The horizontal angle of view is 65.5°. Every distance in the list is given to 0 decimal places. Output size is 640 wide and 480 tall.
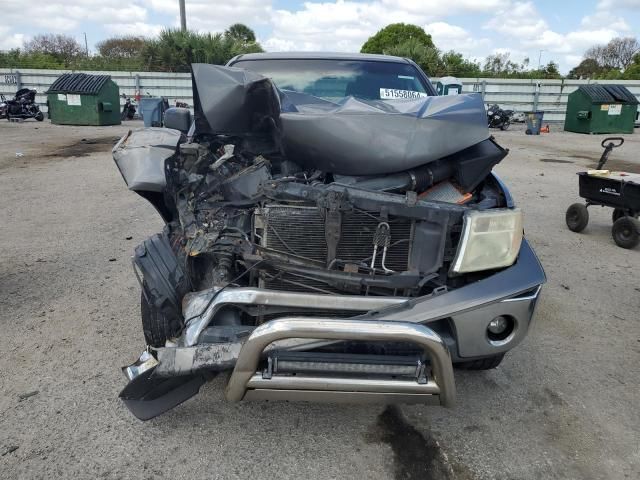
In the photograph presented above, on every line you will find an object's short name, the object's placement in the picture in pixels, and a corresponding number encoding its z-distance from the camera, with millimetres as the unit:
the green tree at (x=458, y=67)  26473
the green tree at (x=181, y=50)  24156
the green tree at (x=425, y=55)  25750
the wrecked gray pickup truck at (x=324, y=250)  1997
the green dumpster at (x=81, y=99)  17281
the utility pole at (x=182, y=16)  22953
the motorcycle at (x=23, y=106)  18062
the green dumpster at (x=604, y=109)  17562
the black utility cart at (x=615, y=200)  5250
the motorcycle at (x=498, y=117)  19500
